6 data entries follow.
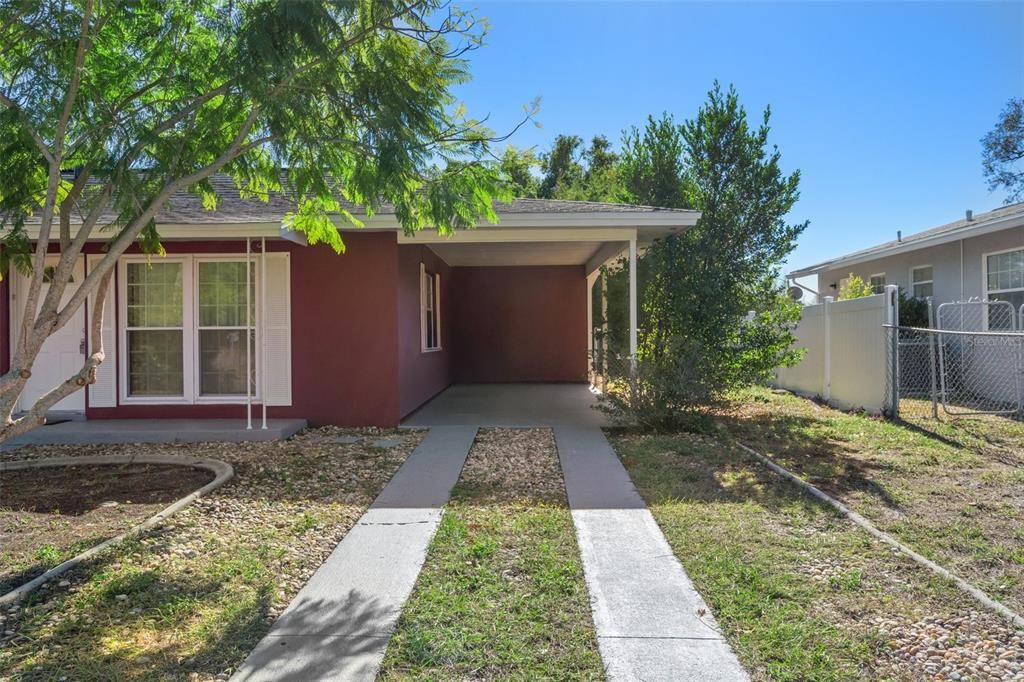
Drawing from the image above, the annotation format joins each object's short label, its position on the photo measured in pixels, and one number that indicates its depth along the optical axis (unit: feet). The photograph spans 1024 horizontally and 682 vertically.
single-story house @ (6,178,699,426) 30.91
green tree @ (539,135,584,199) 111.14
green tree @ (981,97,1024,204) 61.87
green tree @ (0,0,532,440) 14.64
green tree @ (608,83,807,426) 34.35
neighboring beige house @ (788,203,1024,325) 38.40
